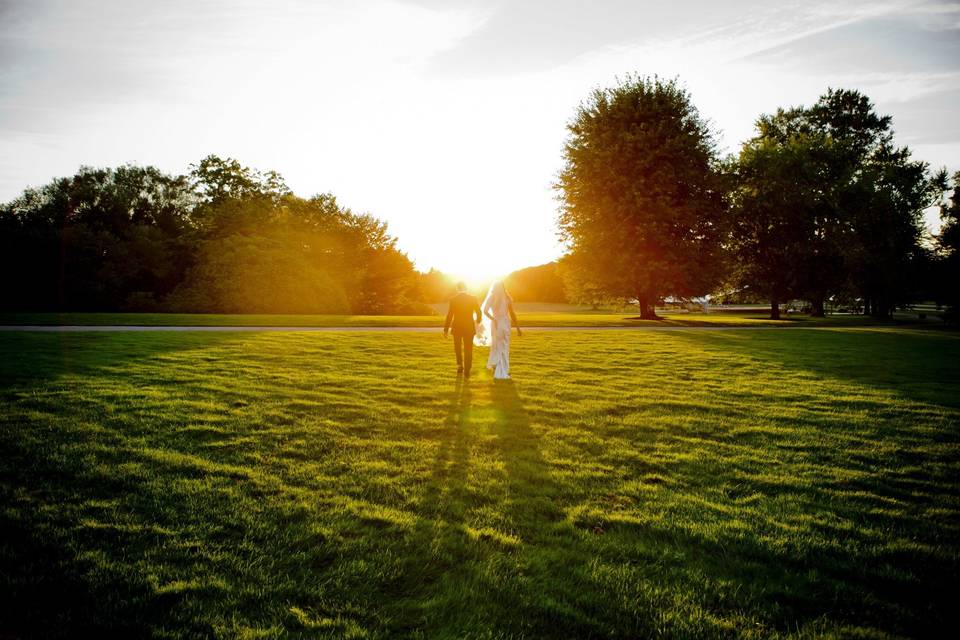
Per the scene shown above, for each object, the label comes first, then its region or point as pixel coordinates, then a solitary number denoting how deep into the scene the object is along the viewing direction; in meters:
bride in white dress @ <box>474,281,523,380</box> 10.57
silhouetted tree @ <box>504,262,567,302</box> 91.88
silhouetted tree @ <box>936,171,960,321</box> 28.72
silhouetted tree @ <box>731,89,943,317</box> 32.50
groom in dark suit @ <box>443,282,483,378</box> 10.83
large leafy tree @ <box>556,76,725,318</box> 27.11
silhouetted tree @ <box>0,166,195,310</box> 38.53
